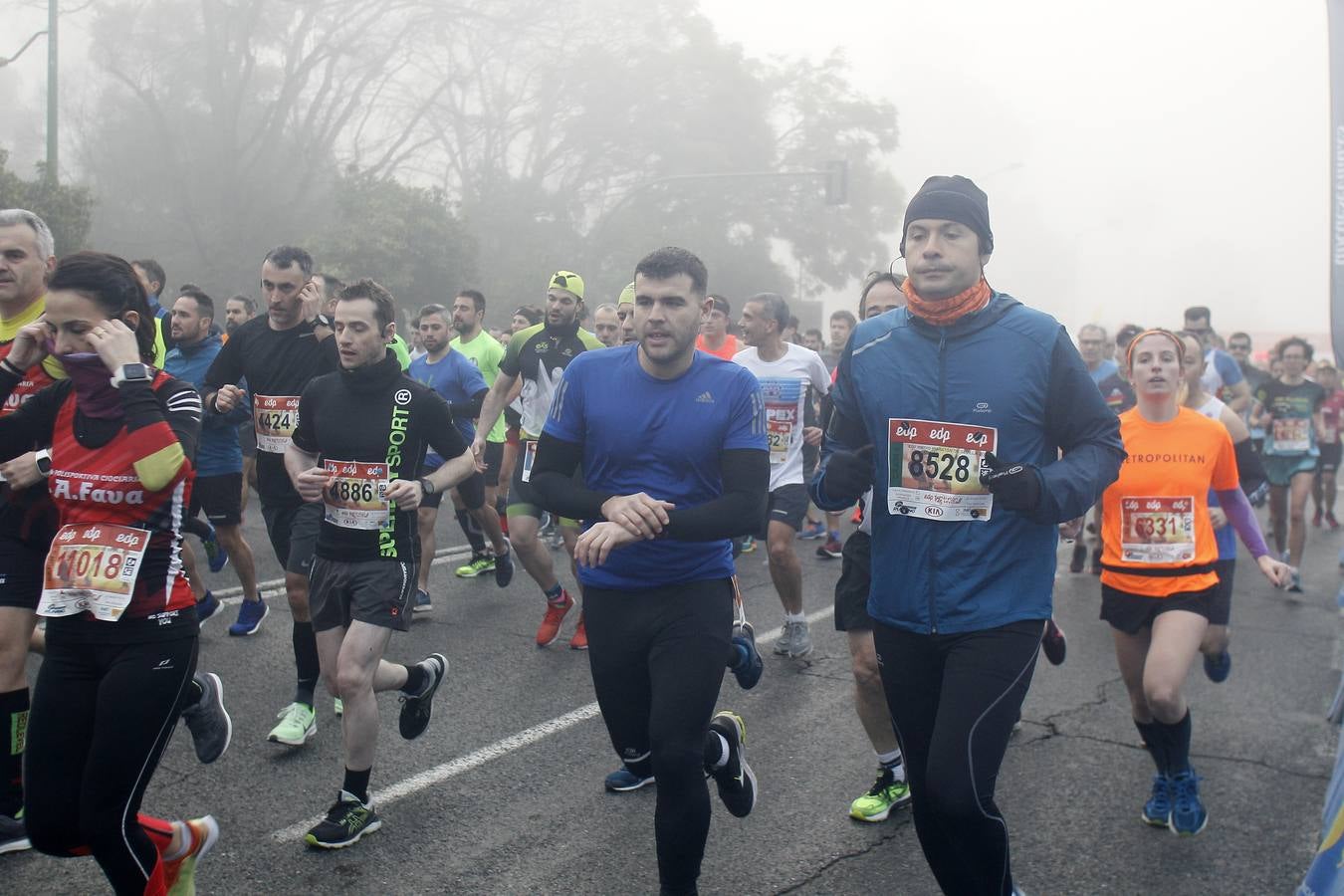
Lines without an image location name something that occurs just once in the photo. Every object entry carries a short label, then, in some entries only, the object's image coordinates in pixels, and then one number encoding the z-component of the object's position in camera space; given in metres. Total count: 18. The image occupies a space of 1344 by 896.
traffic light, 26.23
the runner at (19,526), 3.90
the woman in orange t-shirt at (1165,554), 4.59
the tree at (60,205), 18.14
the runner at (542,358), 7.84
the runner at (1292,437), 10.25
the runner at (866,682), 4.55
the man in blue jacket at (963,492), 3.10
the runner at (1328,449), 13.17
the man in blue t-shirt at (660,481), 3.65
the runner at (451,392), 8.23
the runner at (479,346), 10.30
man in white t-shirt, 6.86
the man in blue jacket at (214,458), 7.25
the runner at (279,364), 5.78
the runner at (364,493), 4.36
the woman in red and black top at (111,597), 3.15
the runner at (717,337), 8.38
